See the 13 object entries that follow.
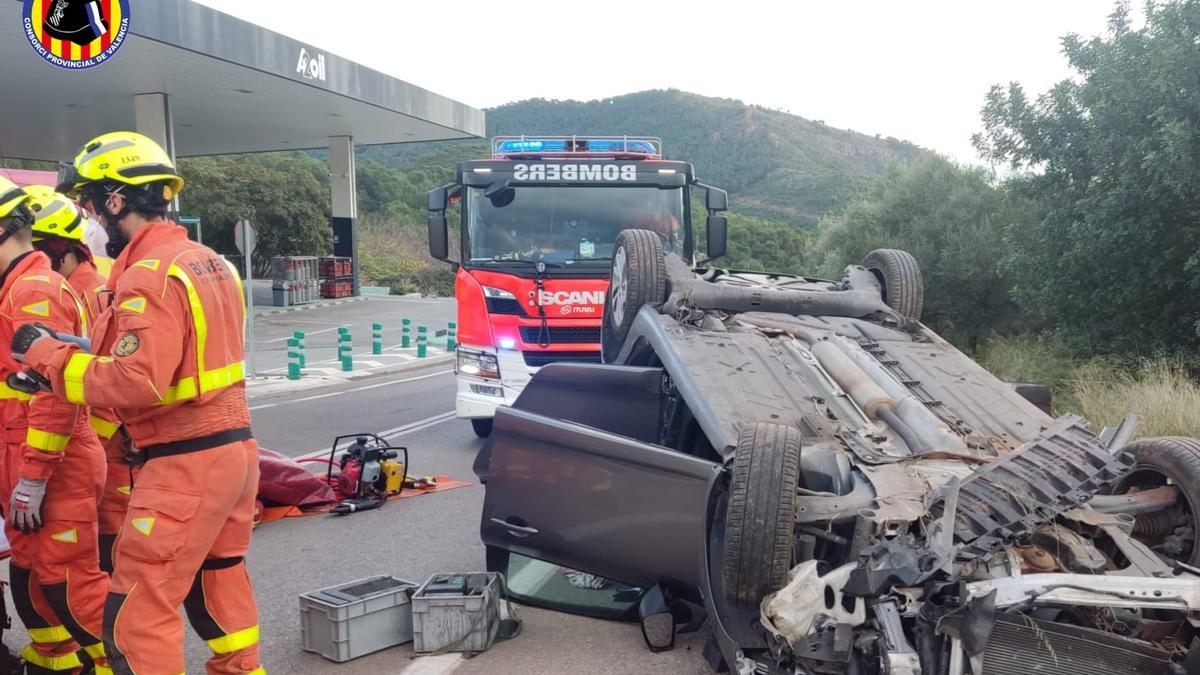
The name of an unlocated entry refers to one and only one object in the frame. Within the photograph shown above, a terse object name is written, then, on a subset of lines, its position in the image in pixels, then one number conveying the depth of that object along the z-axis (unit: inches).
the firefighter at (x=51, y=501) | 134.3
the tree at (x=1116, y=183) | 334.6
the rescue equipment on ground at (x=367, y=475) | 271.1
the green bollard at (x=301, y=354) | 627.5
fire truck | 319.6
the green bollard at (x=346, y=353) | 635.6
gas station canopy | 664.4
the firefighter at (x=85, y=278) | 145.3
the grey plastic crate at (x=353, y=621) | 158.2
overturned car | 113.9
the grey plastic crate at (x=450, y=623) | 161.8
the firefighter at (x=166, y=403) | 112.3
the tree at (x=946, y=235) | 541.3
